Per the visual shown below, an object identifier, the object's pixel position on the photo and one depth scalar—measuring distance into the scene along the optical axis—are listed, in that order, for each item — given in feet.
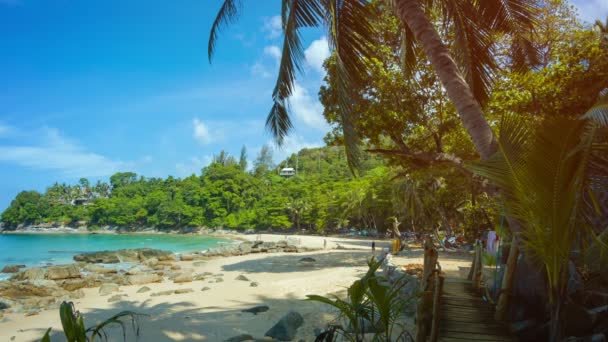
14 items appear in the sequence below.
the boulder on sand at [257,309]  23.20
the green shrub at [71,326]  7.91
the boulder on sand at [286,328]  17.08
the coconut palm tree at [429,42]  13.50
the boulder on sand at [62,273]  46.93
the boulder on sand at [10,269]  58.03
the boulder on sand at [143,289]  34.55
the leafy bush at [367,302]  9.16
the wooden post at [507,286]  11.69
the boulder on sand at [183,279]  41.01
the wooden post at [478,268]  17.73
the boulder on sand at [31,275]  46.88
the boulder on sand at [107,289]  35.26
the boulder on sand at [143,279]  41.01
